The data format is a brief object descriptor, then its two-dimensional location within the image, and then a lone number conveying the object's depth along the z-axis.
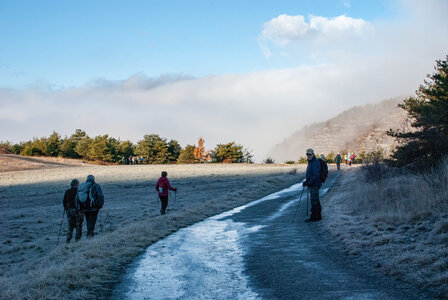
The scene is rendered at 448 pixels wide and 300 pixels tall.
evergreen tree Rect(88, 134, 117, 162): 103.12
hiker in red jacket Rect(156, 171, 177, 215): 18.16
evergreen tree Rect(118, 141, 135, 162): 114.81
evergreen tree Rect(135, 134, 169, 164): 113.44
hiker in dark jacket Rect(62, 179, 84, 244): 13.43
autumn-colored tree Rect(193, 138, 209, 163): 123.61
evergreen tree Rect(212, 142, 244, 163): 101.81
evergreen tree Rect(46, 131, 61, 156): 107.18
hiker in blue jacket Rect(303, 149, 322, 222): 13.35
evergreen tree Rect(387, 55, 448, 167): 17.81
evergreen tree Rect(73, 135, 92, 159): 104.88
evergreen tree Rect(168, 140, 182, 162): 118.38
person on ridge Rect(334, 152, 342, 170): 46.12
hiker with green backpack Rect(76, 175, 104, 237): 13.20
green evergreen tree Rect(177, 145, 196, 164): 107.38
